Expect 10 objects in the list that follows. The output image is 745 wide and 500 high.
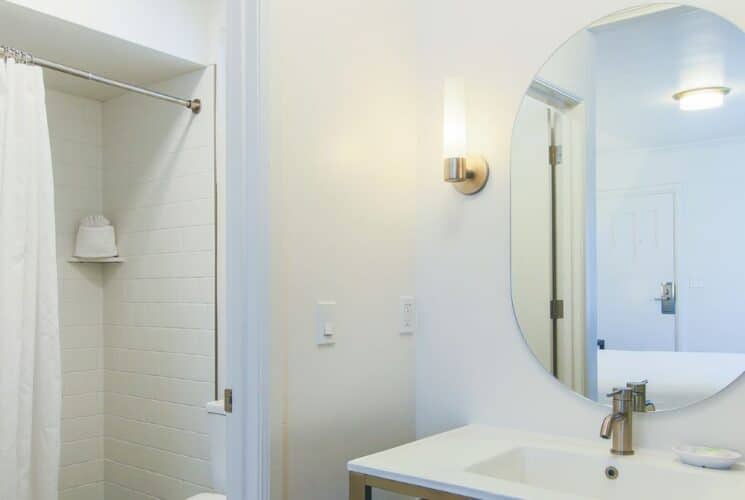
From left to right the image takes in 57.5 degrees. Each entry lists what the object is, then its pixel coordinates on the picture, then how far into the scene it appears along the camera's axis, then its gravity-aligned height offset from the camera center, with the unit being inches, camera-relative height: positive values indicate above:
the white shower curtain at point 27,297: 94.6 -5.5
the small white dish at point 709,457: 56.0 -16.8
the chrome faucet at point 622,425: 62.0 -15.5
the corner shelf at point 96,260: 125.8 -0.3
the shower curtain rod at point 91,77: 97.3 +28.2
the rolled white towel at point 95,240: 124.6 +3.4
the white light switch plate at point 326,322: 68.2 -6.6
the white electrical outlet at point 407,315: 79.7 -6.8
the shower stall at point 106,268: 96.8 -1.6
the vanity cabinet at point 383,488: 54.9 -19.5
